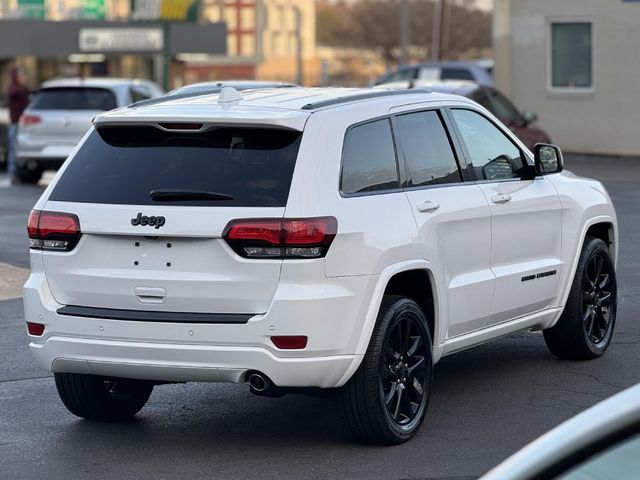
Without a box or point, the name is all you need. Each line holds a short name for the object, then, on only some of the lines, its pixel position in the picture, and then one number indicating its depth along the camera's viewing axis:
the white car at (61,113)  22.91
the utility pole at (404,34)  52.41
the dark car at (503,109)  21.89
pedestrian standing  24.67
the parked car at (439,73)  34.94
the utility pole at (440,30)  57.97
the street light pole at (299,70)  81.25
